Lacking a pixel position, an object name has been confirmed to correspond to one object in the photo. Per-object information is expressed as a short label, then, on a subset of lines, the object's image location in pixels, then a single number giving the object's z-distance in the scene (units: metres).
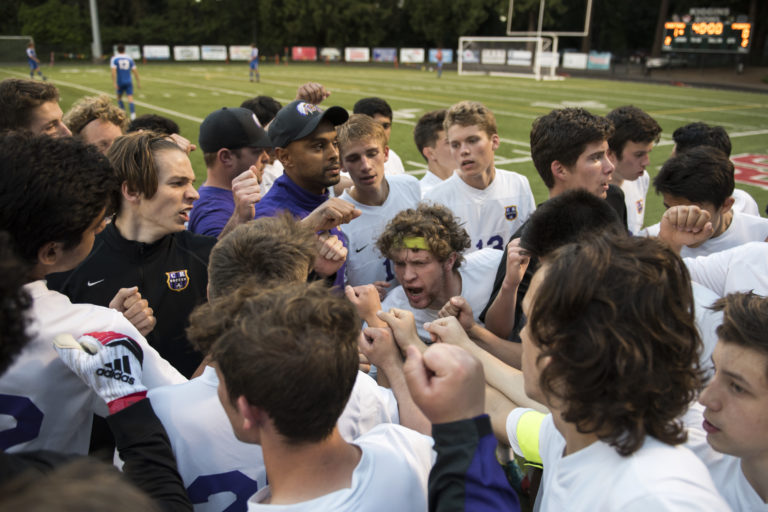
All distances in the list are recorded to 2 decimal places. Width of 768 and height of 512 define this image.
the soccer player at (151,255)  2.72
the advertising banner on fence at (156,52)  50.50
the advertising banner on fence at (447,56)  51.84
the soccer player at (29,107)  3.93
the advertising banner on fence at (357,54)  53.81
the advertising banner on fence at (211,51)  52.55
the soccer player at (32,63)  28.39
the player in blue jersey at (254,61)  31.10
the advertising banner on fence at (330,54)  54.75
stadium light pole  38.57
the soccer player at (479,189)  4.57
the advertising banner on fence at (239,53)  52.94
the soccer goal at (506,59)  37.75
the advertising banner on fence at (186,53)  51.84
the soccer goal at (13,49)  37.12
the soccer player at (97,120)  4.64
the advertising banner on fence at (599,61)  42.25
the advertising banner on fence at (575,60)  42.78
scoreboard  33.75
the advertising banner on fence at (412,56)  52.03
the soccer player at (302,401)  1.40
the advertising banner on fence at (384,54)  54.12
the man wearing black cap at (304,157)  3.60
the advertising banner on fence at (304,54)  55.19
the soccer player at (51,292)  1.81
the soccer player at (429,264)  3.30
